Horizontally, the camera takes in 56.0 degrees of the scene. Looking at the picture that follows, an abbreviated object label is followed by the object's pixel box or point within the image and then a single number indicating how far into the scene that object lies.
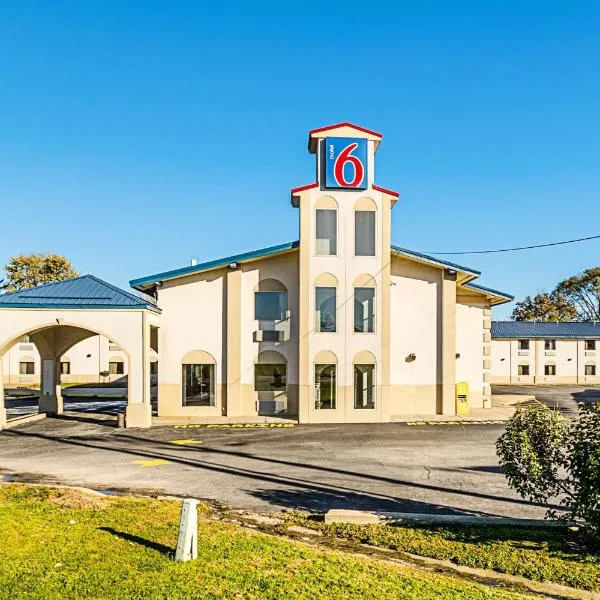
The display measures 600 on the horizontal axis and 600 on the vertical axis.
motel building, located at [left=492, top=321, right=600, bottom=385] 61.66
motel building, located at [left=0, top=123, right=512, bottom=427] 28.72
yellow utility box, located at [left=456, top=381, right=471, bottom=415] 30.47
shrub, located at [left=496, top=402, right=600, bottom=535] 9.23
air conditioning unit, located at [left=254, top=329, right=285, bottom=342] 29.52
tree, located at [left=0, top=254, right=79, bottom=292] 71.31
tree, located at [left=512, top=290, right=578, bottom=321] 89.69
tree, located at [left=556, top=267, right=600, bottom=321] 87.06
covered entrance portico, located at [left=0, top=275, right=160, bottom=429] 25.52
